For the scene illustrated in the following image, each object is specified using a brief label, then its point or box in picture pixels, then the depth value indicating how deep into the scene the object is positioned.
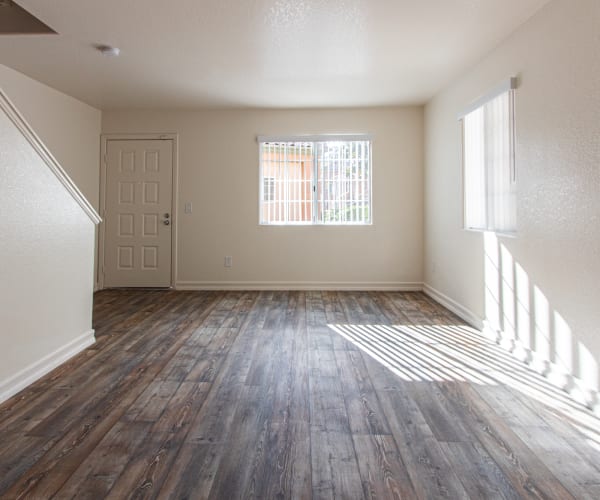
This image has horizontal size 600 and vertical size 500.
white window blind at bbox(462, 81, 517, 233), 3.15
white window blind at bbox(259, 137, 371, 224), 5.47
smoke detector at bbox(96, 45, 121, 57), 3.38
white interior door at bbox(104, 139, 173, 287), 5.48
